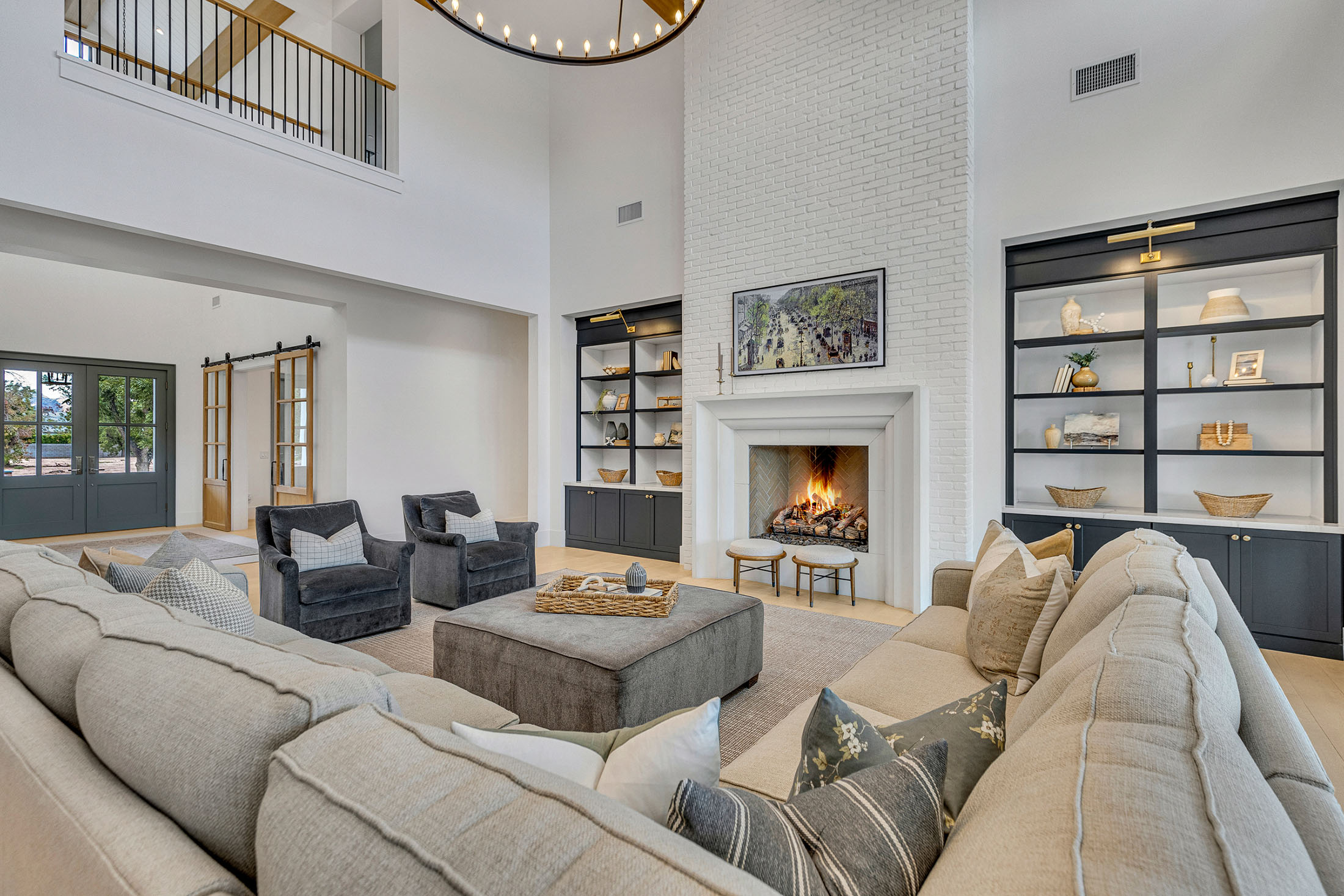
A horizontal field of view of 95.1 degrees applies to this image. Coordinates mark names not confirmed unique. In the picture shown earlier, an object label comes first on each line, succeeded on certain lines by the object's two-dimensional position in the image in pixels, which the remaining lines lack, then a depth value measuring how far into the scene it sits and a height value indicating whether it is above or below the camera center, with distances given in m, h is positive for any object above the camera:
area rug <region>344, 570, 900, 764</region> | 2.65 -1.19
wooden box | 3.76 +0.02
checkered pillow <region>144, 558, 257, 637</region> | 1.94 -0.49
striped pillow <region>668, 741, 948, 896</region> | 0.60 -0.43
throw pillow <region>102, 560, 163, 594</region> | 2.15 -0.47
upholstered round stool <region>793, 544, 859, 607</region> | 4.36 -0.82
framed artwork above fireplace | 4.71 +0.96
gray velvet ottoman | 2.21 -0.85
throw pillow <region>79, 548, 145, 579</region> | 2.21 -0.43
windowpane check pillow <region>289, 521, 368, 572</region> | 3.65 -0.64
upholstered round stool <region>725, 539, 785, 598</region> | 4.66 -0.83
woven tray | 2.69 -0.71
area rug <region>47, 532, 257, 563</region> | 6.46 -1.17
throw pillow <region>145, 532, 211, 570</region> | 2.47 -0.45
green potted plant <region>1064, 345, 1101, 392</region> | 4.21 +0.47
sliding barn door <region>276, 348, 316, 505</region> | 6.38 +0.18
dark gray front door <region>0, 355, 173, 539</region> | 7.32 -0.03
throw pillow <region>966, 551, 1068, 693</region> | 1.87 -0.57
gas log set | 5.02 -0.66
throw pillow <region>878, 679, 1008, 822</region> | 0.94 -0.48
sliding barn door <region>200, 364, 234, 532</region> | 7.99 +0.00
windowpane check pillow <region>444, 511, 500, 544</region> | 4.55 -0.62
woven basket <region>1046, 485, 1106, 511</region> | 4.12 -0.37
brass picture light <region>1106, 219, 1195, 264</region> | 3.79 +1.33
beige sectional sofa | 0.49 -0.33
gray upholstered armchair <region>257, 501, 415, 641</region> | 3.42 -0.82
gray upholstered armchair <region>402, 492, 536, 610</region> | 4.21 -0.83
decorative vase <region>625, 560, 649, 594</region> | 2.94 -0.66
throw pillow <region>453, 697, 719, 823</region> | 0.85 -0.46
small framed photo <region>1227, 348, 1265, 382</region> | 3.78 +0.47
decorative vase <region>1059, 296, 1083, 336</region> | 4.25 +0.88
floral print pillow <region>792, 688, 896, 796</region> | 0.90 -0.45
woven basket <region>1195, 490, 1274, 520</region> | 3.63 -0.37
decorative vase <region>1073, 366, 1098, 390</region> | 4.20 +0.44
